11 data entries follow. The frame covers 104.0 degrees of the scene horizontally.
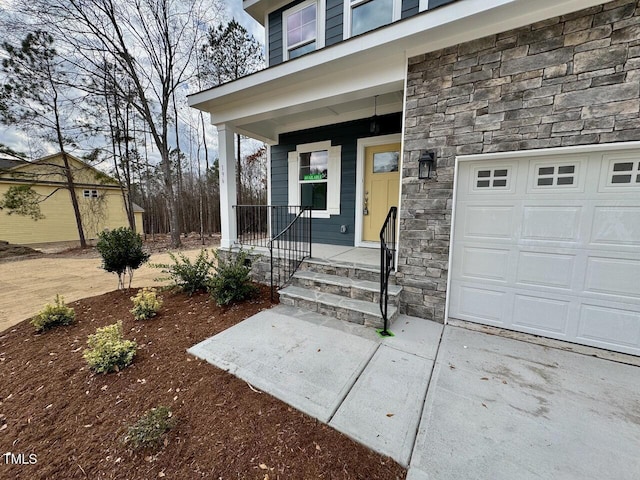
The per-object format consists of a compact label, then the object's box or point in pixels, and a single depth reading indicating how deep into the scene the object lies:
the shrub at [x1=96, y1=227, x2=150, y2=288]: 3.97
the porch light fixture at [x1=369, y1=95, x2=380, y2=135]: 4.09
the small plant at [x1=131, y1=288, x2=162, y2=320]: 3.24
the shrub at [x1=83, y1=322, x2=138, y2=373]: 2.20
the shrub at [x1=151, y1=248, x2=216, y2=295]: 4.14
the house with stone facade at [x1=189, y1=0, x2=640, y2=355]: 2.31
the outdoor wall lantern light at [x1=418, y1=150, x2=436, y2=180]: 2.95
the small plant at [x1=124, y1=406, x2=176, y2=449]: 1.51
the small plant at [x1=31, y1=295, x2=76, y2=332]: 2.99
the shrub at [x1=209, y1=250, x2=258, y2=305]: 3.61
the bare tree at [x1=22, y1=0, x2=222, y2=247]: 7.50
